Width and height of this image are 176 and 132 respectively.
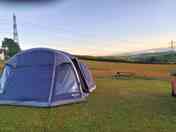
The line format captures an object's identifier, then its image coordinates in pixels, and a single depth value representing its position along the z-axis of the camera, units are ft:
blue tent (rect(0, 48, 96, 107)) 13.00
